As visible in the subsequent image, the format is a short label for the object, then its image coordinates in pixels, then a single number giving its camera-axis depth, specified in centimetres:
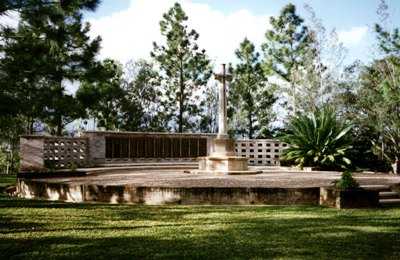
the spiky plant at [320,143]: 1574
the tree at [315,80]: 2208
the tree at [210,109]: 2975
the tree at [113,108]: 2619
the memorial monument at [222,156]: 1357
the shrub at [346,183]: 772
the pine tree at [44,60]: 855
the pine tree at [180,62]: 2714
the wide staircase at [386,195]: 829
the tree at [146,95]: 2822
